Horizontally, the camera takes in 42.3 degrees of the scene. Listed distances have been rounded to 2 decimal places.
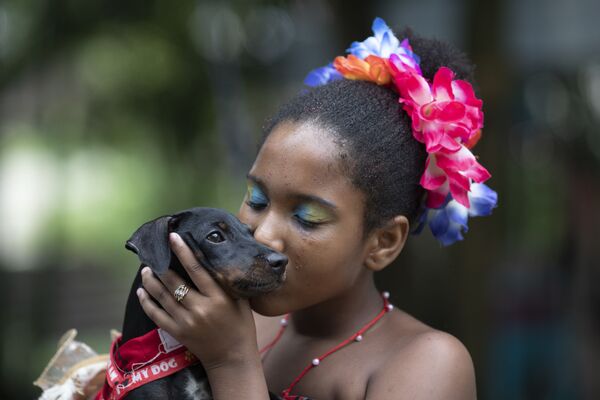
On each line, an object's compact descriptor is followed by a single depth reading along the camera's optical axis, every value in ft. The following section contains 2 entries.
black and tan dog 6.69
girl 6.89
